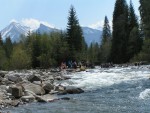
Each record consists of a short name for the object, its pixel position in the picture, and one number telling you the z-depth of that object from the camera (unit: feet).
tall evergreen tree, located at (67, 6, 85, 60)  187.86
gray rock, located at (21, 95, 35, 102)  52.94
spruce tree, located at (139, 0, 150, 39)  178.57
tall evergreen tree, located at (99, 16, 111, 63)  234.29
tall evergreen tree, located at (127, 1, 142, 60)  181.29
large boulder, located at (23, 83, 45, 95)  58.79
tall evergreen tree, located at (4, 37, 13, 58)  253.44
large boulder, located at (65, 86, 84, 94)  60.99
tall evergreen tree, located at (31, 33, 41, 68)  200.96
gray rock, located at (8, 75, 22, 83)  78.49
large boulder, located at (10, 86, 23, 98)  53.88
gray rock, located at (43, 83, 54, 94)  61.32
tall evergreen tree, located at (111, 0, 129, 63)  191.24
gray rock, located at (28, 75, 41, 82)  77.72
